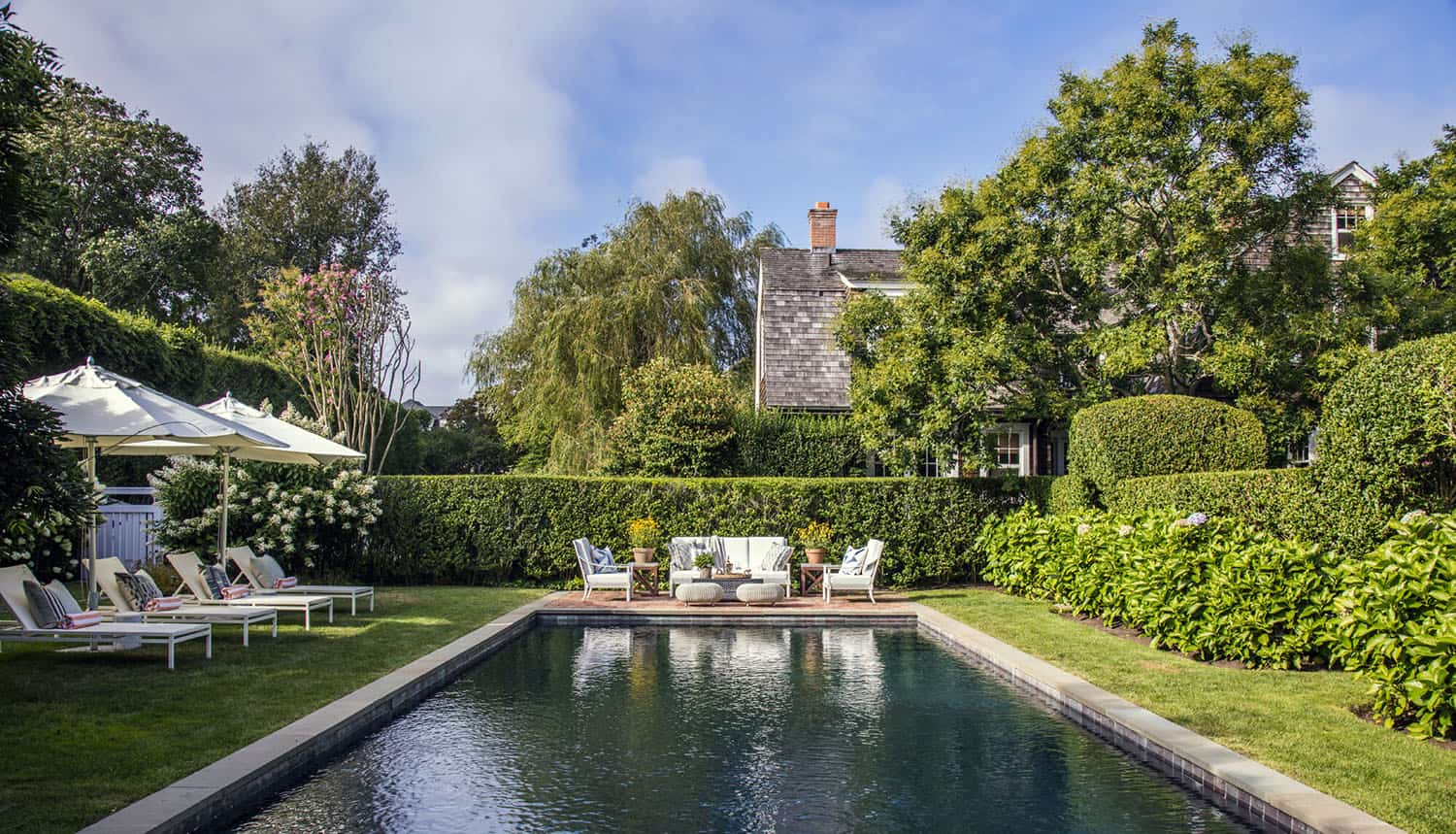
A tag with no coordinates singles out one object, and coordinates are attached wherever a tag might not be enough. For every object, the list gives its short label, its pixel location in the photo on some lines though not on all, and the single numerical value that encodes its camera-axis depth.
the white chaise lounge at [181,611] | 10.66
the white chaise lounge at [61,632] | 8.99
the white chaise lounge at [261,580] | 13.70
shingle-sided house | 22.69
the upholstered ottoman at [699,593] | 15.66
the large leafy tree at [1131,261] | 16.61
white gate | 17.45
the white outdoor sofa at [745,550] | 17.86
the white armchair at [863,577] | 16.23
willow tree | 26.97
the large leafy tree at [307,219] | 39.34
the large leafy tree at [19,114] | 6.17
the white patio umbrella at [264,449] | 13.01
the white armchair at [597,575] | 16.48
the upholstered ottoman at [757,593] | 15.72
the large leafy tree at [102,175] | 30.23
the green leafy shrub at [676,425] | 20.66
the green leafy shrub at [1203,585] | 9.43
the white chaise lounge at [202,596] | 12.07
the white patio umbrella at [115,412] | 9.96
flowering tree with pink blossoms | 21.67
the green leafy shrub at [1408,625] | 6.61
